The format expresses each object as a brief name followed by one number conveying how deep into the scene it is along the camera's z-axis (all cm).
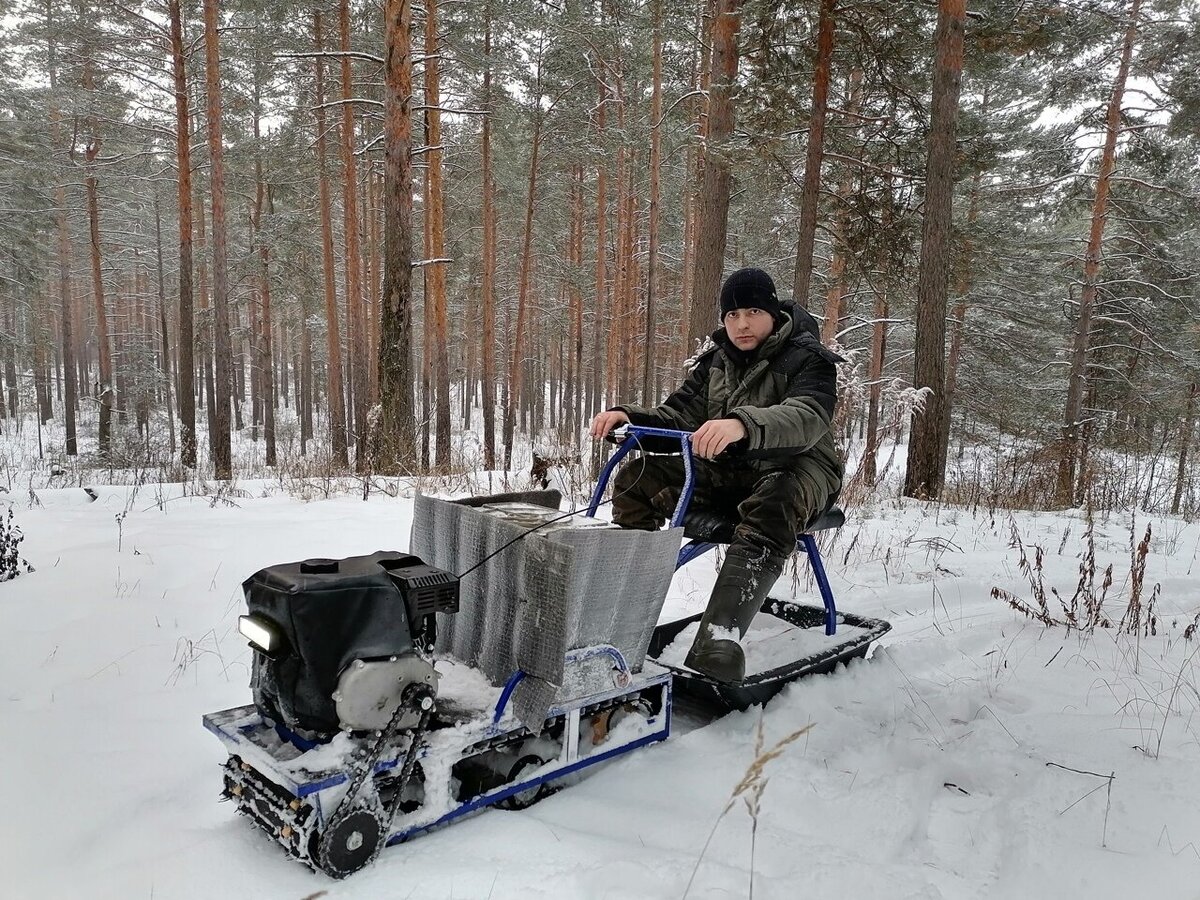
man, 241
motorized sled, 160
